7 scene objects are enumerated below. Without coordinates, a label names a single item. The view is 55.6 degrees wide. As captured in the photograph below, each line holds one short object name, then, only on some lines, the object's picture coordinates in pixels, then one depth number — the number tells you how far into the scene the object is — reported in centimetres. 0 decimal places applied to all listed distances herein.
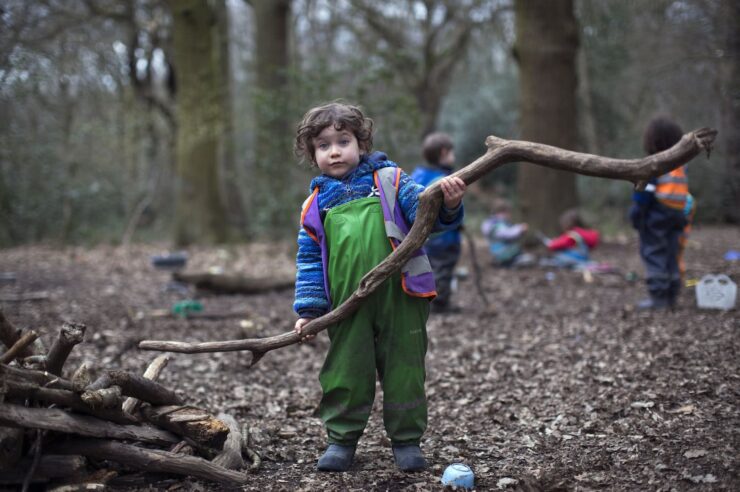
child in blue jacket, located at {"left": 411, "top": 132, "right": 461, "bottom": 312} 663
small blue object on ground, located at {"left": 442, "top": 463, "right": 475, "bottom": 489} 297
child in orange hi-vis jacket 579
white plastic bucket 564
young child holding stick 312
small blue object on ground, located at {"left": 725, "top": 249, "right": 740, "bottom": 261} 857
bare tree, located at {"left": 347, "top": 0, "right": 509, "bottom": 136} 1623
